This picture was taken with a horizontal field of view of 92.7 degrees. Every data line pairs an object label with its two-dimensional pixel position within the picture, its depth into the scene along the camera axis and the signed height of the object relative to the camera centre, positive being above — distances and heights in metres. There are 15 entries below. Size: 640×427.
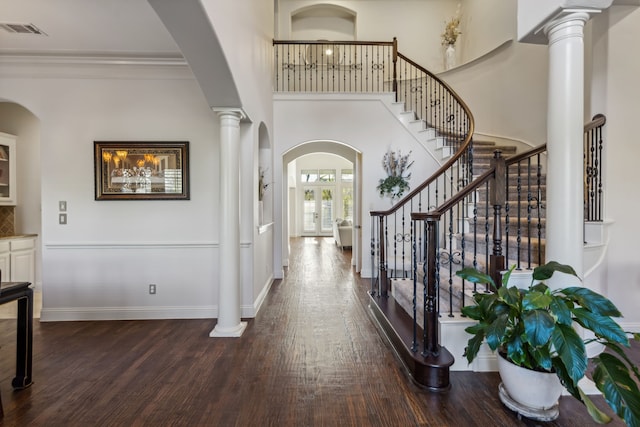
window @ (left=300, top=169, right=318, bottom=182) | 12.91 +1.50
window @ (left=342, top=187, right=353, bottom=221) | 12.88 +0.35
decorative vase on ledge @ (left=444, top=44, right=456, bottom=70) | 6.61 +3.34
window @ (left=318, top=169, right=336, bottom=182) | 12.91 +1.49
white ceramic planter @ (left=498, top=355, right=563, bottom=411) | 1.79 -1.06
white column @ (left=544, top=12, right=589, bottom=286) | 1.93 +0.47
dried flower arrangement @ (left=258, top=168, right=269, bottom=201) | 4.54 +0.42
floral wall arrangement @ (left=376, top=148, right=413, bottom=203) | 5.45 +0.63
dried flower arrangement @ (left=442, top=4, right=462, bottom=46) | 6.62 +3.88
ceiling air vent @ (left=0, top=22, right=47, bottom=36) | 2.85 +1.75
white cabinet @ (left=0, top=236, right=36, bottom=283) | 4.12 -0.67
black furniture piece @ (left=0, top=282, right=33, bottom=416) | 2.17 -0.92
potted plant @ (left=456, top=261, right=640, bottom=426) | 1.49 -0.67
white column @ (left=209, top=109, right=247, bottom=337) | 3.10 -0.15
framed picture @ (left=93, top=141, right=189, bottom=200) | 3.50 +0.47
